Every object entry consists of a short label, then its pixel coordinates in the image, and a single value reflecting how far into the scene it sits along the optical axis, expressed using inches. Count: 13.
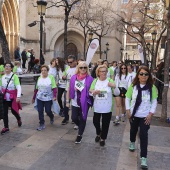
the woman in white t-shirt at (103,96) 193.8
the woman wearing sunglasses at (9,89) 233.0
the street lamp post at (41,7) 467.6
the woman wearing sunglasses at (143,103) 166.6
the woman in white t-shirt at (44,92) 240.7
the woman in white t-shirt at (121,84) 282.6
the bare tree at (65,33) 555.4
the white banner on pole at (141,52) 394.9
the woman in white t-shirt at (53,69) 291.0
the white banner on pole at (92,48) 353.4
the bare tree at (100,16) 1101.1
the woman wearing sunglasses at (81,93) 202.7
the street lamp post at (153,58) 815.5
